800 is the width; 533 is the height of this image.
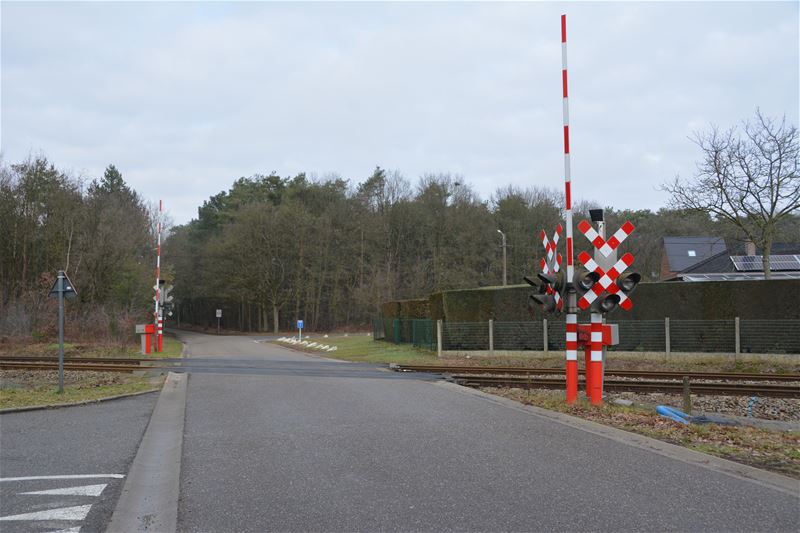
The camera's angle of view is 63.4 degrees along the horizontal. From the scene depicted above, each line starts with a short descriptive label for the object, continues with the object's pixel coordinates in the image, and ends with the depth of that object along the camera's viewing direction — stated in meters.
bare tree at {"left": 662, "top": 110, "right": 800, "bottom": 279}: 26.34
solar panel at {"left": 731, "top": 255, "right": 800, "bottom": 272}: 41.75
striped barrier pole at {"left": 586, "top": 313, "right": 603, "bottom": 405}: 11.02
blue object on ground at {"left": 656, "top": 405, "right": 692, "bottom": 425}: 11.12
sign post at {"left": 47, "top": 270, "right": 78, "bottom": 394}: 13.14
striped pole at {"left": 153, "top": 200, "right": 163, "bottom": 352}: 30.38
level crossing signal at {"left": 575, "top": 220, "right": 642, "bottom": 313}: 10.79
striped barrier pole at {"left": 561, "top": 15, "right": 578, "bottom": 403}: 11.06
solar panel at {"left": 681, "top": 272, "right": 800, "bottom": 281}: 40.83
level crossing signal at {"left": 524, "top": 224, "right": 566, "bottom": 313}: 11.45
